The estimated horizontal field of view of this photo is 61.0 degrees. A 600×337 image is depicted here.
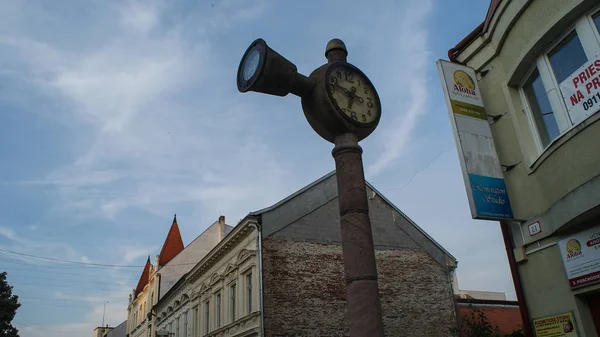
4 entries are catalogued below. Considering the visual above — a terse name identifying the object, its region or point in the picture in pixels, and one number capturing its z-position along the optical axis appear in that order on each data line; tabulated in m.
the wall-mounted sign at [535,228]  7.28
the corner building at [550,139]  6.47
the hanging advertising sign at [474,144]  7.57
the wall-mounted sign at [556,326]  6.64
